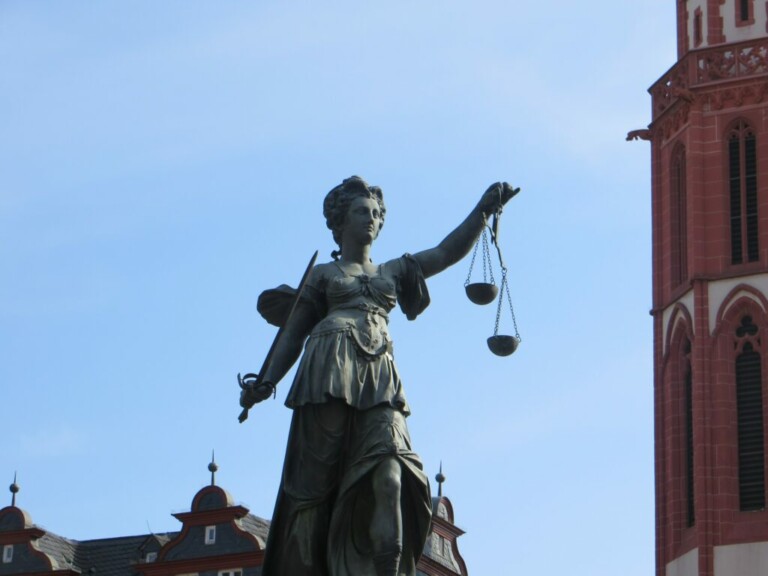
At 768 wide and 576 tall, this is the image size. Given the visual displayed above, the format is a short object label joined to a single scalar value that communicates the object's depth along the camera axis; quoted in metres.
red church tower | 70.06
